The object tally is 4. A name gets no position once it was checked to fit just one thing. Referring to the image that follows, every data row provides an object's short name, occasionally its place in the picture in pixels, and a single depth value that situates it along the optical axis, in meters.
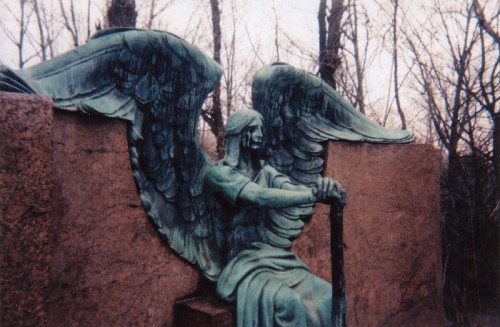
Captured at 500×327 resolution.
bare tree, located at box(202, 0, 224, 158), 8.48
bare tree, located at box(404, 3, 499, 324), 6.78
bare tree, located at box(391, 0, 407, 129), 7.84
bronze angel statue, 2.38
